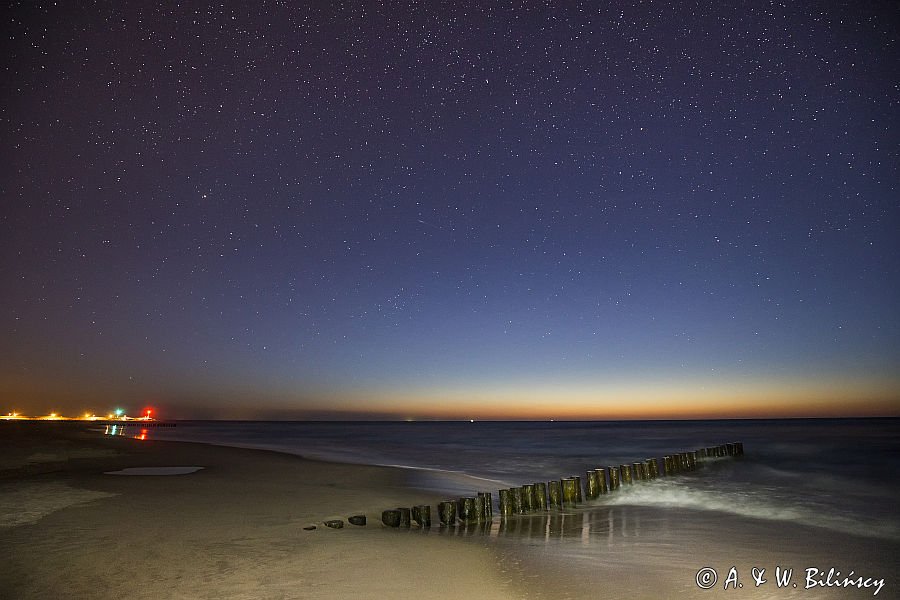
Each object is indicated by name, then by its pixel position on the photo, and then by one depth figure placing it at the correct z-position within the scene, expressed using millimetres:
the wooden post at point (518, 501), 12475
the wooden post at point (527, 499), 12641
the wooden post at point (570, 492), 14078
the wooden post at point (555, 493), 13677
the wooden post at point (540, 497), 12938
